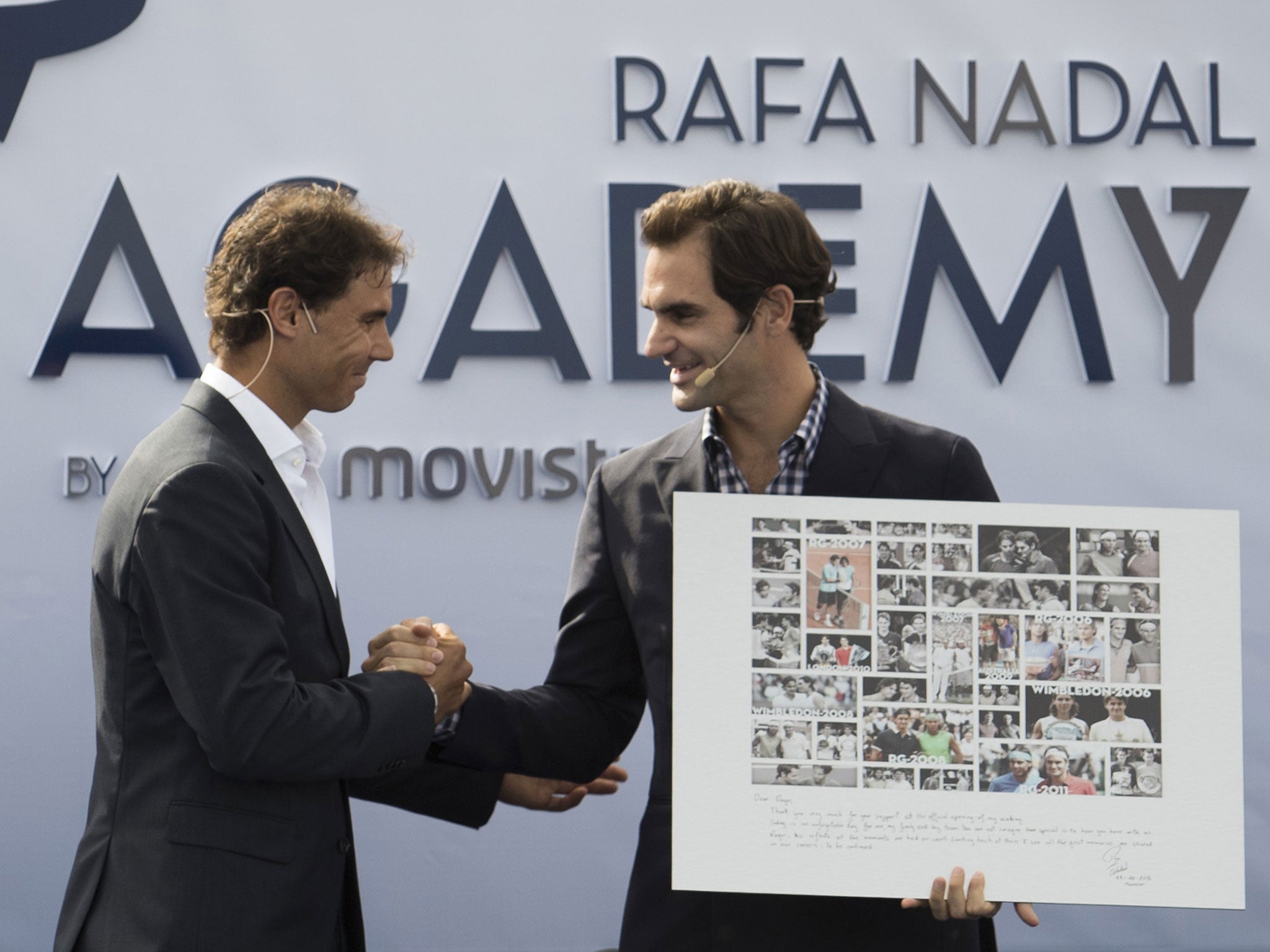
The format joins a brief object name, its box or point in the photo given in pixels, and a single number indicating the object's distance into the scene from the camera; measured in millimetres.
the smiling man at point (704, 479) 3901
